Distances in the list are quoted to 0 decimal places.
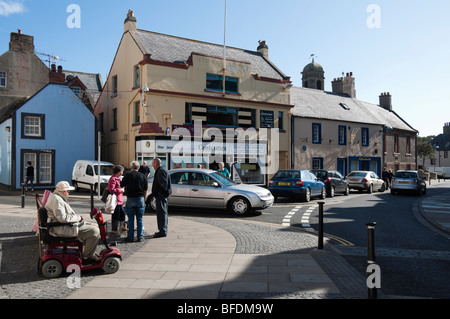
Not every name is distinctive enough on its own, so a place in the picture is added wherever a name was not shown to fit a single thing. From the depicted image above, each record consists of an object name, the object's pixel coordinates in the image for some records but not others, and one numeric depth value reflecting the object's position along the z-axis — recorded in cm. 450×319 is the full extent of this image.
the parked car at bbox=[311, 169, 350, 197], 2067
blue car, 1714
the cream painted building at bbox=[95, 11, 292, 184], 2277
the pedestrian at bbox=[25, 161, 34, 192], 1978
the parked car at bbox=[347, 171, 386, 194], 2455
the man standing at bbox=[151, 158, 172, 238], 857
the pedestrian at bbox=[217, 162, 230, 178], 1706
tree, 7388
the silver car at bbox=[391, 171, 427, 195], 2302
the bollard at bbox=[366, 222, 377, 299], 426
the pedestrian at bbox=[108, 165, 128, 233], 873
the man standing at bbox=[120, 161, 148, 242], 812
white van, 1979
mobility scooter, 553
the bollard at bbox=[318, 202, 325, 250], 743
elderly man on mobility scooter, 565
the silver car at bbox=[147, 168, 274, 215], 1238
